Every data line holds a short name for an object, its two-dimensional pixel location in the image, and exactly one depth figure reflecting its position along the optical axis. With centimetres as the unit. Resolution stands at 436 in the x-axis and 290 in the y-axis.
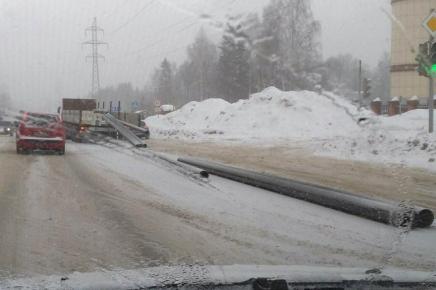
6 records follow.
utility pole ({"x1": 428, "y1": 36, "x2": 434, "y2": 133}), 1315
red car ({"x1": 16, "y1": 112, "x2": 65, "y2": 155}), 1984
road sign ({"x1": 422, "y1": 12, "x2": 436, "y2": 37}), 1162
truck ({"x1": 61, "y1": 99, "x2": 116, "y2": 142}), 2995
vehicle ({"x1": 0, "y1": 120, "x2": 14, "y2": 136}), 2510
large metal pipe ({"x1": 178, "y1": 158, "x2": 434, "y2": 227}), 828
